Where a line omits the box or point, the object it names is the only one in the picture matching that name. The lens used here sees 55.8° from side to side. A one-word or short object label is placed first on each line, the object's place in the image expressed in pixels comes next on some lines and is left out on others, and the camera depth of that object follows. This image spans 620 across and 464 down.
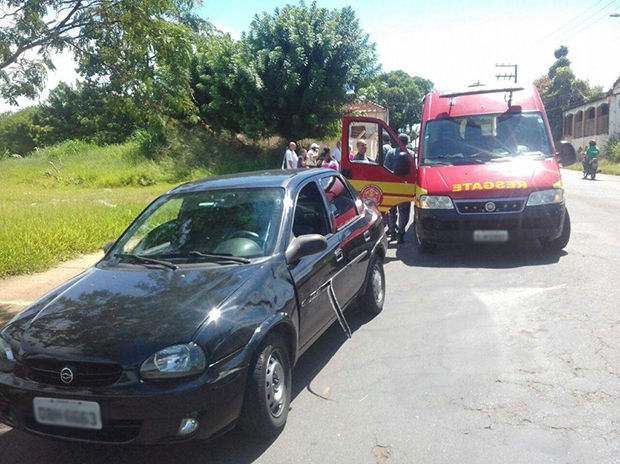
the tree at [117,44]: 6.76
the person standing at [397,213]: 9.73
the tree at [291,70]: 22.70
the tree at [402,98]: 64.69
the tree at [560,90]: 53.81
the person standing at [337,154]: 17.30
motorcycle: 24.50
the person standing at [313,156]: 18.35
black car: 3.05
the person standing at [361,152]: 10.08
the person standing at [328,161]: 13.67
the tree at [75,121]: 31.59
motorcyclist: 24.48
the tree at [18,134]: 39.03
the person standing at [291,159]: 17.50
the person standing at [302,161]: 17.94
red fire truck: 7.87
